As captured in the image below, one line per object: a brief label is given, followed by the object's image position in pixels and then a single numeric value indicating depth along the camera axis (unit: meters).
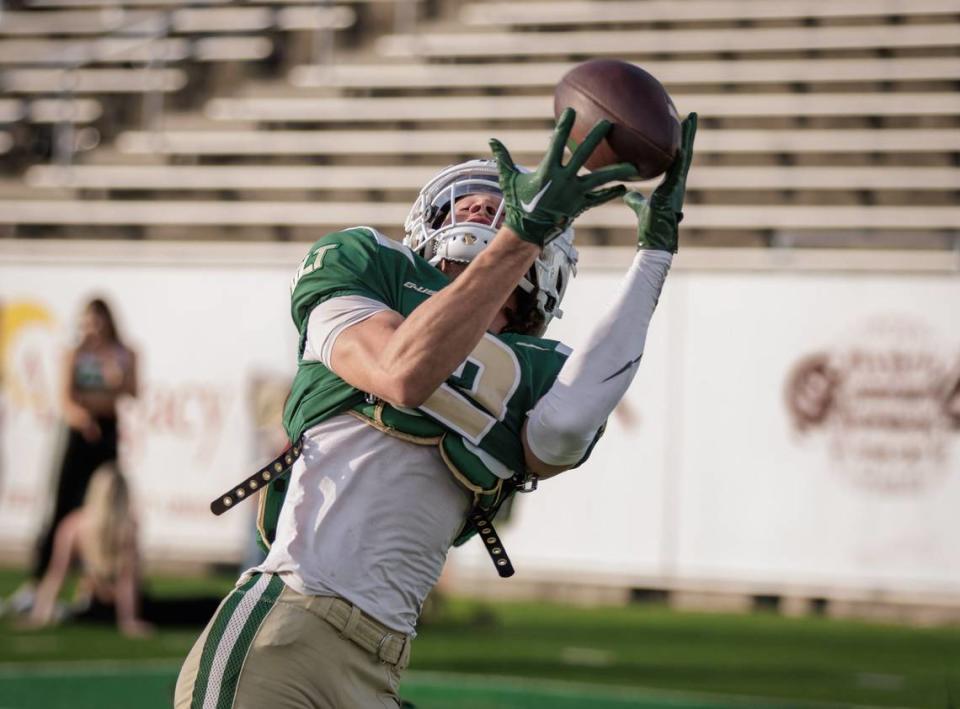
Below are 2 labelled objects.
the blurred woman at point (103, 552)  17.44
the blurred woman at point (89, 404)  18.45
